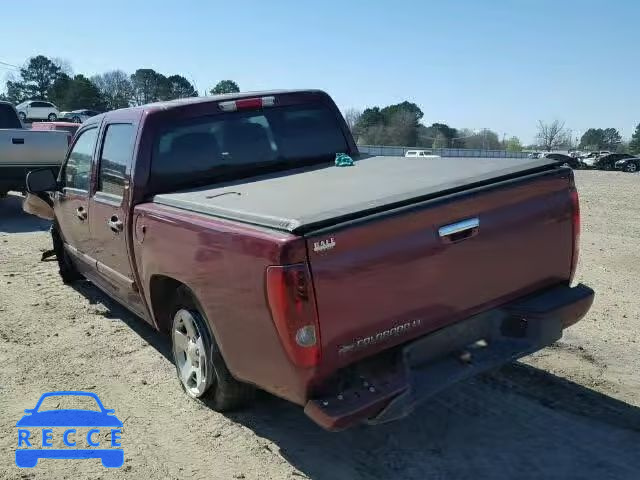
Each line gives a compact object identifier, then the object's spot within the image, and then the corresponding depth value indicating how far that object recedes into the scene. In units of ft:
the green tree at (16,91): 256.99
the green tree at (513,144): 347.89
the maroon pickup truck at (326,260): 8.85
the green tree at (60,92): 227.20
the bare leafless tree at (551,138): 334.24
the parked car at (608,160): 142.92
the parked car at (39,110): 162.30
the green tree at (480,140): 307.99
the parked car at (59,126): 73.05
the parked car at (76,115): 152.56
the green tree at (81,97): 222.48
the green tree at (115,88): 228.63
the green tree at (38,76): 261.44
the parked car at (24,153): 36.86
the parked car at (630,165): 136.67
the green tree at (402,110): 298.19
